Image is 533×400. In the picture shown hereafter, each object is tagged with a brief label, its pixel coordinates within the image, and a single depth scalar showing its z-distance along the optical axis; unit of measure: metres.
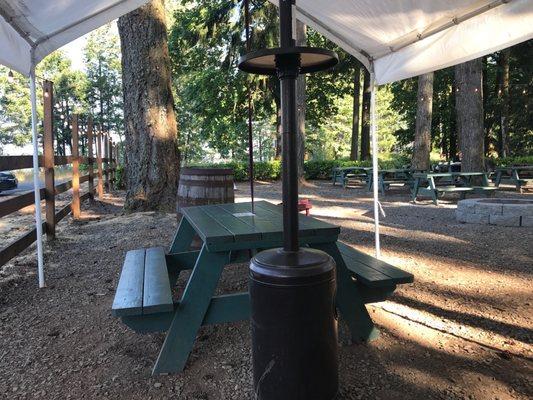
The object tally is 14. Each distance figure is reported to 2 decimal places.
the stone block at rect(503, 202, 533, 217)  7.02
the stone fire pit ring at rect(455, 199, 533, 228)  7.06
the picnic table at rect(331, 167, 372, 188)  16.67
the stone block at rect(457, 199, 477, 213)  7.61
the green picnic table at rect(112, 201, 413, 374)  2.48
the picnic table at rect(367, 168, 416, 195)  13.05
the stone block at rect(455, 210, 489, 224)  7.40
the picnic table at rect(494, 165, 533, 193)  12.55
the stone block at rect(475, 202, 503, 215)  7.29
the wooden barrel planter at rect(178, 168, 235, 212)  4.92
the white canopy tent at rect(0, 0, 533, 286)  3.12
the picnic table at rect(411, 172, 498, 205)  10.22
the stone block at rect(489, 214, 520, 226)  7.10
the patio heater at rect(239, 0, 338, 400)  2.01
